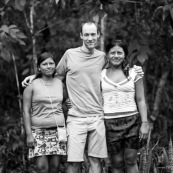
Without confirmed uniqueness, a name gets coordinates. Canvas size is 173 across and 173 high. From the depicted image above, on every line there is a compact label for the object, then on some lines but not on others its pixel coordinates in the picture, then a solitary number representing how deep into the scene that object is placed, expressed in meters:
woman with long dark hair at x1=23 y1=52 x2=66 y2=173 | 4.39
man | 4.30
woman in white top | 4.25
